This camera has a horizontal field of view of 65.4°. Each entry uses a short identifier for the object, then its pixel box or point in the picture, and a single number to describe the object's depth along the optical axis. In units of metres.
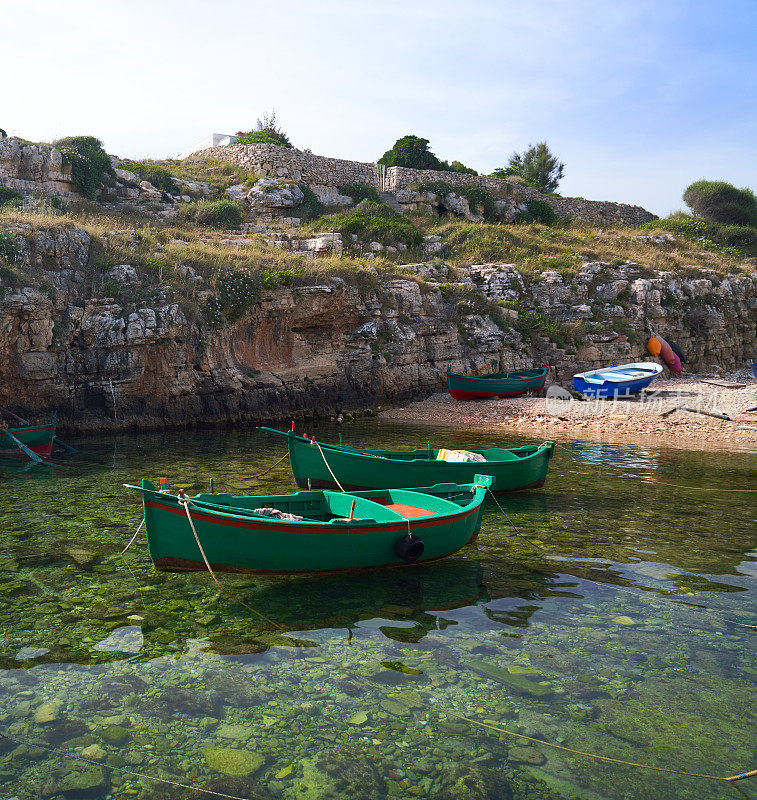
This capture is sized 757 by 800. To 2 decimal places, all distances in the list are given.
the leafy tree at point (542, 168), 55.62
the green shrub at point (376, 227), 31.78
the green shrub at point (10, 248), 18.42
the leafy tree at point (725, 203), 50.03
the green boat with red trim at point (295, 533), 6.77
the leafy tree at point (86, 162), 29.30
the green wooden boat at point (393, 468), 11.10
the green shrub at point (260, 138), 38.56
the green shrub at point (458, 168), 42.97
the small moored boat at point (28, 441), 15.14
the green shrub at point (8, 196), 24.78
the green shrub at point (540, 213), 41.81
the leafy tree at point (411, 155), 41.38
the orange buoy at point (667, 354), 30.97
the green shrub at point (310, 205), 34.51
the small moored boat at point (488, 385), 24.66
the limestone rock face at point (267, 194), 33.56
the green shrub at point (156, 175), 32.84
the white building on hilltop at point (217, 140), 46.03
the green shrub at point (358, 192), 37.53
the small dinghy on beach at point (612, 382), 24.81
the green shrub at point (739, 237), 45.81
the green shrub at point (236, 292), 21.62
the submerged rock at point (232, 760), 4.17
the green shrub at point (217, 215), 30.38
